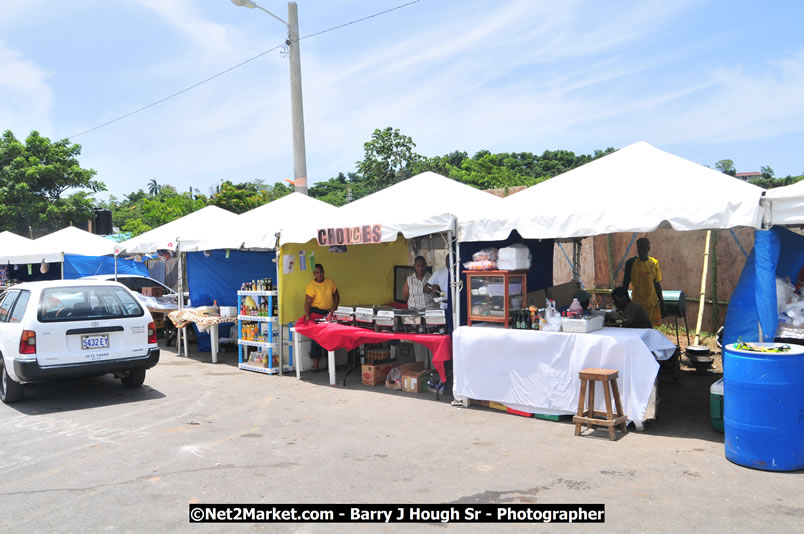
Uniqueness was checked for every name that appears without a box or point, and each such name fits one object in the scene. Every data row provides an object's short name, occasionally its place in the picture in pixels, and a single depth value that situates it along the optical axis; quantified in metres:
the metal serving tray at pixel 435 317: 7.95
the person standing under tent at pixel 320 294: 9.96
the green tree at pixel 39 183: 28.80
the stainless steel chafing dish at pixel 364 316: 8.71
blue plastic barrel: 4.94
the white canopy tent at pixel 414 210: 7.69
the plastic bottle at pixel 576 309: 6.78
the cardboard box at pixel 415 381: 8.47
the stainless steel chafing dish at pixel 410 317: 8.17
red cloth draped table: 7.75
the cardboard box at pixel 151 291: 15.04
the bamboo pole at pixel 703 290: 10.84
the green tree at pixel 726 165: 66.64
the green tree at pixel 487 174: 41.41
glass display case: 7.33
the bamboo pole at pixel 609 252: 12.32
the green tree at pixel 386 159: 43.88
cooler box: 6.10
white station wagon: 7.55
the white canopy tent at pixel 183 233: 11.73
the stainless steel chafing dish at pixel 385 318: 8.37
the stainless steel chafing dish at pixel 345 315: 8.98
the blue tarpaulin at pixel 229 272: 12.57
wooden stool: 6.02
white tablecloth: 6.29
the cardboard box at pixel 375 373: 9.02
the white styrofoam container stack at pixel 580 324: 6.65
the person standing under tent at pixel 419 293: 9.32
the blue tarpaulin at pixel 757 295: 5.82
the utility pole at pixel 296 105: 14.17
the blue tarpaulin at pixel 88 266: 17.39
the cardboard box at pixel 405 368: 8.76
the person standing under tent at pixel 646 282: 9.45
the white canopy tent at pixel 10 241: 18.54
